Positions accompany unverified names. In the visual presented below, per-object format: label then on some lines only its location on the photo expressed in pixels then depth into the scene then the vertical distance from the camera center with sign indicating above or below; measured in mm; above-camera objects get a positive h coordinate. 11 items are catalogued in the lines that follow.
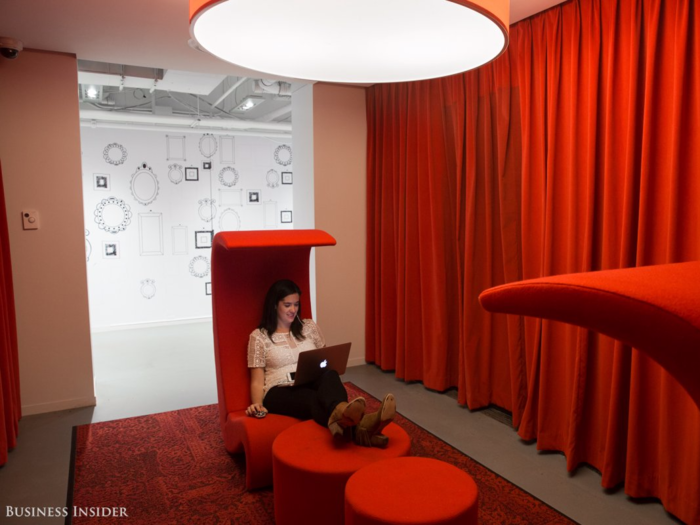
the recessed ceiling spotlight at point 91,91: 5041 +1212
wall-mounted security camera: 3193 +1039
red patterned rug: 2316 -1323
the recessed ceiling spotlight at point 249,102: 5489 +1181
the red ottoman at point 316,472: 1981 -981
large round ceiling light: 1379 +519
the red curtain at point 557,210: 2275 +4
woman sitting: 2205 -831
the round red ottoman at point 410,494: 1615 -919
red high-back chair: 2587 -475
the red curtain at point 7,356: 2884 -820
